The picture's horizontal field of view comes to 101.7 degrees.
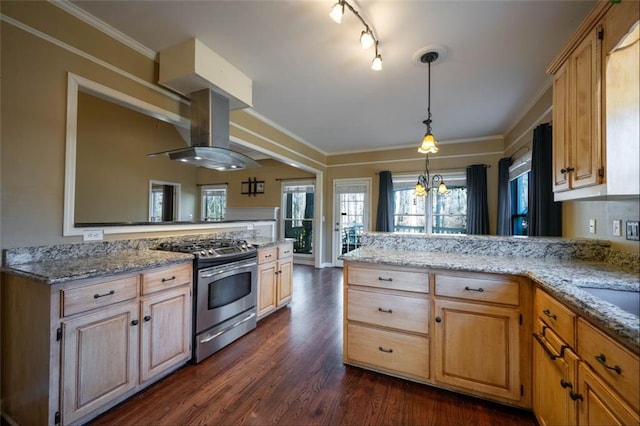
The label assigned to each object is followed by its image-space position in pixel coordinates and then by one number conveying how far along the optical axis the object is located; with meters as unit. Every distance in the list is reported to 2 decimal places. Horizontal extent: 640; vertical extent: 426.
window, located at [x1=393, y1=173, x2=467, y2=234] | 5.21
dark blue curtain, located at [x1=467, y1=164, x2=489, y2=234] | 4.78
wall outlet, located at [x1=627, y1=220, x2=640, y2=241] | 1.57
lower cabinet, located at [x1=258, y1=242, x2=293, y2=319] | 2.95
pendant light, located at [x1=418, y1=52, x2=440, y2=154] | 2.26
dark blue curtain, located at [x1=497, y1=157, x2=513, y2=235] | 4.42
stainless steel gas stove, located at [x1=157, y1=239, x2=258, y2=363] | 2.18
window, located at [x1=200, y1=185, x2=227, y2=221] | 7.02
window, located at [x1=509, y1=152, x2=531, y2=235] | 3.81
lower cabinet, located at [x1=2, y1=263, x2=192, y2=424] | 1.39
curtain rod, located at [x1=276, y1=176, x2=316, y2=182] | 6.25
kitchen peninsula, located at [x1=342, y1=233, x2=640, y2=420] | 1.46
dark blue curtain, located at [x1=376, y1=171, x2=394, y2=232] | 5.48
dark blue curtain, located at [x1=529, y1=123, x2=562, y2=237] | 2.60
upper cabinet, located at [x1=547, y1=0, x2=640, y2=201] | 1.29
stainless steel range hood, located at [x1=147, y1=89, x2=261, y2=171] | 2.48
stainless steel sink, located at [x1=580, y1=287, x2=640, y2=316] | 1.25
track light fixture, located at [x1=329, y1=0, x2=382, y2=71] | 1.57
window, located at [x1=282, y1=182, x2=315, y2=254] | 6.47
